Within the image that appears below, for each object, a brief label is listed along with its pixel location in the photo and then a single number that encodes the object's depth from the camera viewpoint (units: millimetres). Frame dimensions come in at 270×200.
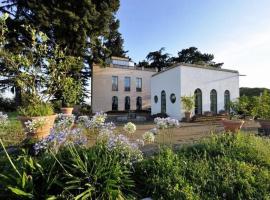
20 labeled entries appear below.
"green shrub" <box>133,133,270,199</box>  3252
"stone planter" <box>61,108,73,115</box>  11414
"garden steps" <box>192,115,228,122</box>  16625
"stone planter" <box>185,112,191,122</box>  16547
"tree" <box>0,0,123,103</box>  18094
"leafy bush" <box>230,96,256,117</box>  9508
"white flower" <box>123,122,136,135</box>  3770
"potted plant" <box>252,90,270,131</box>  9305
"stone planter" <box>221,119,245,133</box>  7930
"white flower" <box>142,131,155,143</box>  3730
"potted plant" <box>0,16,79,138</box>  6132
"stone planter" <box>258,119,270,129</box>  8547
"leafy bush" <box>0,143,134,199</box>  2900
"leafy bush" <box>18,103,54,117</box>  6098
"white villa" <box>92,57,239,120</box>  17297
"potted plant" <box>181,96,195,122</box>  16359
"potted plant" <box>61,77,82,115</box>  8480
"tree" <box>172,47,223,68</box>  42847
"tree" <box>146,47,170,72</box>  41594
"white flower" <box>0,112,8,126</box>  3992
